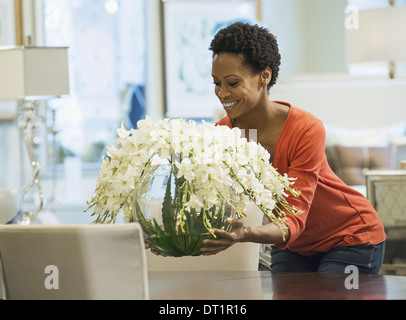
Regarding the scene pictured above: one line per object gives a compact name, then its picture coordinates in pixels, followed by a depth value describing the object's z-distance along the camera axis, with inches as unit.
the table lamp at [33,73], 184.4
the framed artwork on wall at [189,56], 338.2
